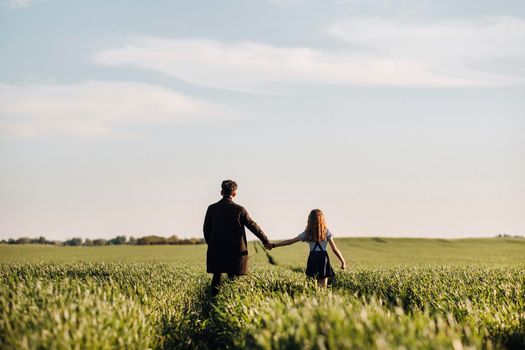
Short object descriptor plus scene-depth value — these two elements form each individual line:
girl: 11.95
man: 11.77
